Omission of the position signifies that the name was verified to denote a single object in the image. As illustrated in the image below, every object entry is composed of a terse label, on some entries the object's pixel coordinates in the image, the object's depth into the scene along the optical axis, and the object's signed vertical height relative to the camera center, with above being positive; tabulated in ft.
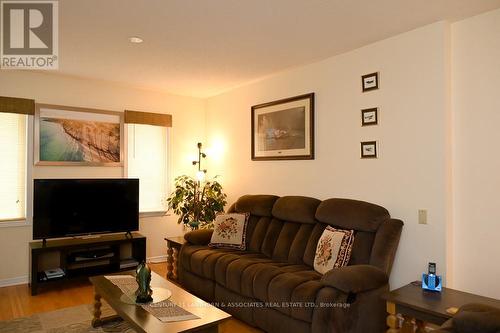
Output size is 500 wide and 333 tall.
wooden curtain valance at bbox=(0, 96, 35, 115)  12.48 +2.37
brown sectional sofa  7.68 -2.80
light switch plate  8.94 -1.27
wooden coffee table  6.37 -2.95
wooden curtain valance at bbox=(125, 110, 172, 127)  15.30 +2.32
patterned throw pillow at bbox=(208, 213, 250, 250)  12.21 -2.30
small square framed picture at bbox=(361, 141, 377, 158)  10.21 +0.57
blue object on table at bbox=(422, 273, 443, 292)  7.89 -2.66
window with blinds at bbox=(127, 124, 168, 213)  15.65 +0.26
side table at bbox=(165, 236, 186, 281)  13.52 -3.54
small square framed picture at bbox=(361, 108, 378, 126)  10.19 +1.56
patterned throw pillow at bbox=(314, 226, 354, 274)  9.16 -2.25
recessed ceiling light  9.86 +3.77
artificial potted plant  15.53 -1.57
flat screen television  12.47 -1.46
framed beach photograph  13.42 +1.35
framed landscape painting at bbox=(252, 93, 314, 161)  12.32 +1.51
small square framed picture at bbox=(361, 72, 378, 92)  10.20 +2.63
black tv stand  12.12 -3.36
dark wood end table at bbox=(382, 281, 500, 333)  6.82 -2.85
